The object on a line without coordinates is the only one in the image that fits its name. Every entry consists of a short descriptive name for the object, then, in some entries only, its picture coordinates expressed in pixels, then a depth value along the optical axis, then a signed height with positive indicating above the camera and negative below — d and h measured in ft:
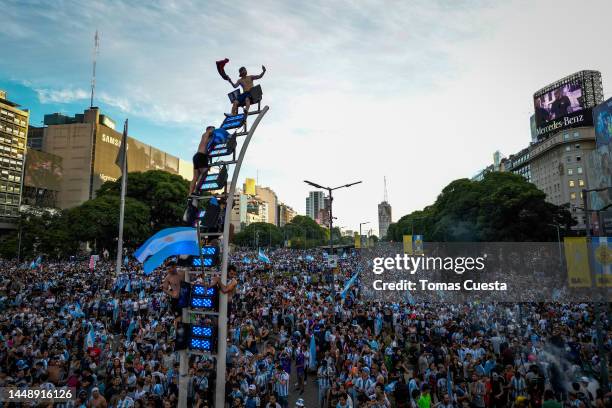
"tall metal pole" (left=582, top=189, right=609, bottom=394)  48.05 -10.09
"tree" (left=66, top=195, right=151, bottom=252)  186.29 +15.70
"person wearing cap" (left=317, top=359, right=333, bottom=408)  47.03 -13.64
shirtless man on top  34.76 +14.04
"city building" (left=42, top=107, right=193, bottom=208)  323.16 +82.60
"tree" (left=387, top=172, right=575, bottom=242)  157.69 +16.91
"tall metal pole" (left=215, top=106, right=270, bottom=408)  27.86 -3.70
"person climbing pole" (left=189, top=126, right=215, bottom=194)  32.42 +7.26
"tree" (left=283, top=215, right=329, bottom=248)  513.29 +36.28
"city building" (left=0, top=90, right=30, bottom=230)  270.87 +63.35
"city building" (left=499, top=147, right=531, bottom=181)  407.85 +94.63
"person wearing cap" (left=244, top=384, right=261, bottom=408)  38.55 -12.90
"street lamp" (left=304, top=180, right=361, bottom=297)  77.61 +13.00
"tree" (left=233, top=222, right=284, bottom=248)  476.54 +24.65
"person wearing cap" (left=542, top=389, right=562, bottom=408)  33.72 -11.54
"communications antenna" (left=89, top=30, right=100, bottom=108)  349.41 +141.93
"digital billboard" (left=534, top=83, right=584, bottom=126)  292.40 +110.34
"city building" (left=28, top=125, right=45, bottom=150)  333.42 +92.83
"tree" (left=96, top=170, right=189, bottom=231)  226.58 +33.80
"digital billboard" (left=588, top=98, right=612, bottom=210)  152.87 +38.48
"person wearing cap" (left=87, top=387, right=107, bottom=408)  35.65 -11.98
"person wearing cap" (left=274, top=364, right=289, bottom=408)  43.75 -13.33
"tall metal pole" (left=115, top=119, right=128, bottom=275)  105.81 +23.04
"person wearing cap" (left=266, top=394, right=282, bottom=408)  35.78 -12.29
